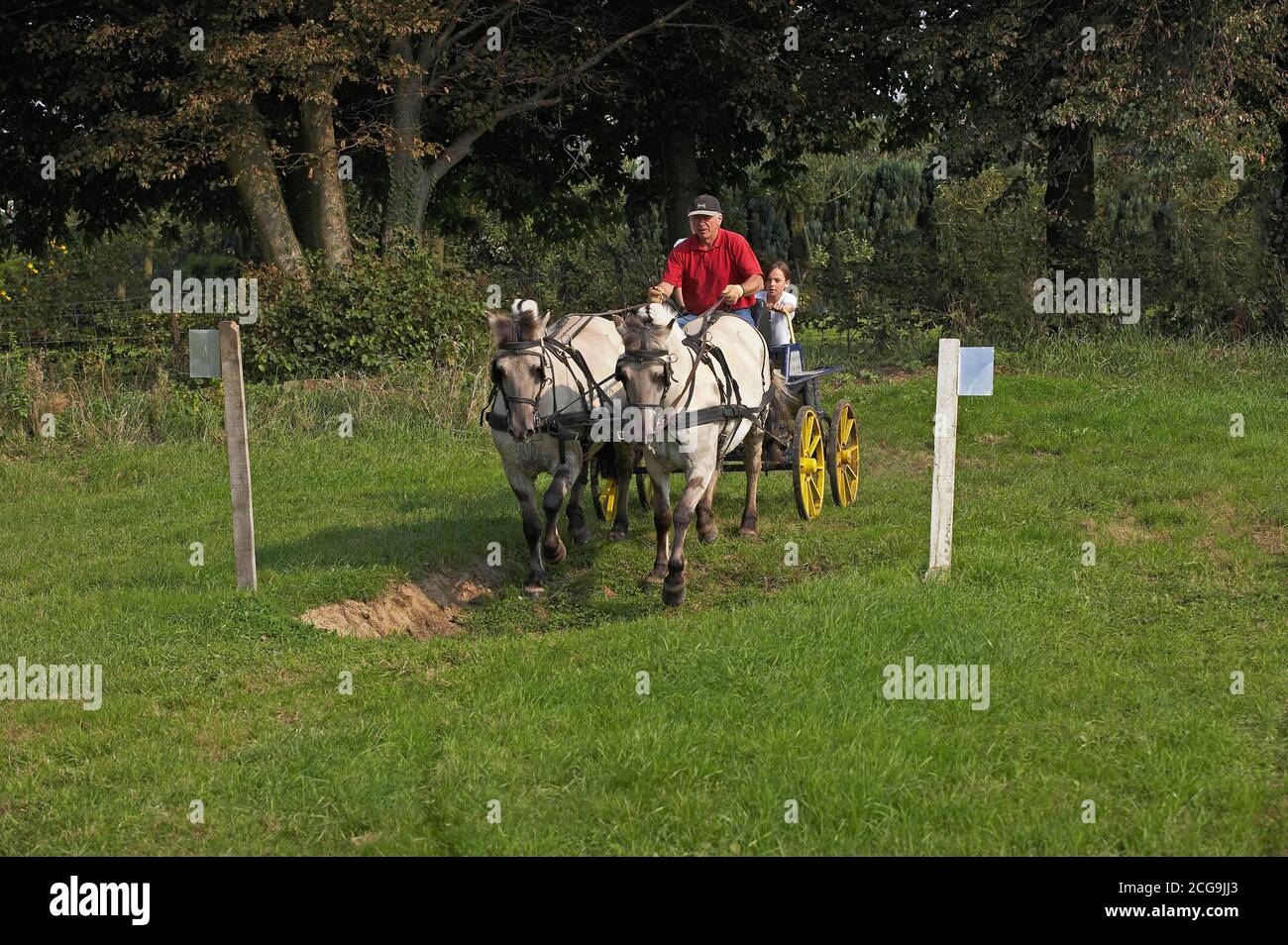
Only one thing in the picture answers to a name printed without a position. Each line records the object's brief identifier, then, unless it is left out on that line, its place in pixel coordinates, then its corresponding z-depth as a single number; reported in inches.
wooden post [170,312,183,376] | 738.8
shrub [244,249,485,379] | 759.1
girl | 488.4
